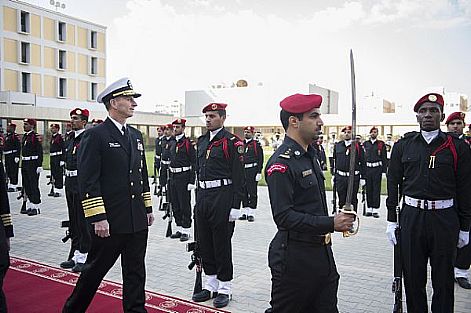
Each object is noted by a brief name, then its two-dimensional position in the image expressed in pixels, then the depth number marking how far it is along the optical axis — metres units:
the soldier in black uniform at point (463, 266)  5.85
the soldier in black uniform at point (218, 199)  5.32
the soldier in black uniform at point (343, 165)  10.54
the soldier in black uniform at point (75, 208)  6.44
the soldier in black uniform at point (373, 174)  11.26
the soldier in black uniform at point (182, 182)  8.55
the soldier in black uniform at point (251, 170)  10.80
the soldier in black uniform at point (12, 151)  13.52
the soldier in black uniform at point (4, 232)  3.70
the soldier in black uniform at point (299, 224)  3.01
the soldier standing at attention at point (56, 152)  12.75
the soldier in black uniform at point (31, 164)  11.08
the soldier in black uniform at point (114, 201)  4.03
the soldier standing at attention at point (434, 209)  4.09
